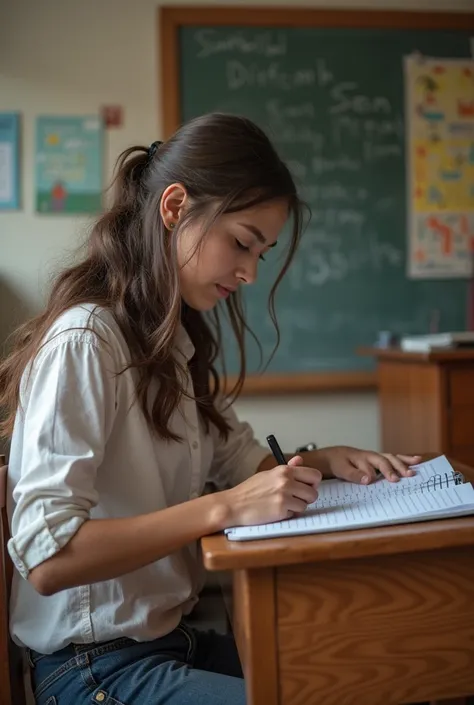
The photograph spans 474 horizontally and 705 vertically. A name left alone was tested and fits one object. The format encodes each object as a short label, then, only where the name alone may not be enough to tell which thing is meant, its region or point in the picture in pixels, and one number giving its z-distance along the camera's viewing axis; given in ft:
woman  2.69
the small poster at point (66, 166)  8.49
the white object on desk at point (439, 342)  6.93
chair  3.16
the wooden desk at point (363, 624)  2.48
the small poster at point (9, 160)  8.44
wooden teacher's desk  6.69
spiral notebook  2.53
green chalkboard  8.79
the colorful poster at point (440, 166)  9.03
